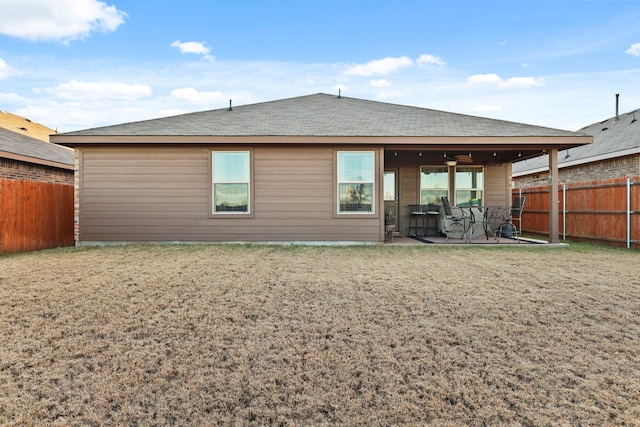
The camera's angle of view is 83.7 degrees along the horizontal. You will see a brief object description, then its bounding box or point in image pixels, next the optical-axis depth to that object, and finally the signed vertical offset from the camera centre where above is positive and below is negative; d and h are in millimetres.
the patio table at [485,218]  8641 -201
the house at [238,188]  7695 +493
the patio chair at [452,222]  8570 -287
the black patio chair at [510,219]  9280 -220
